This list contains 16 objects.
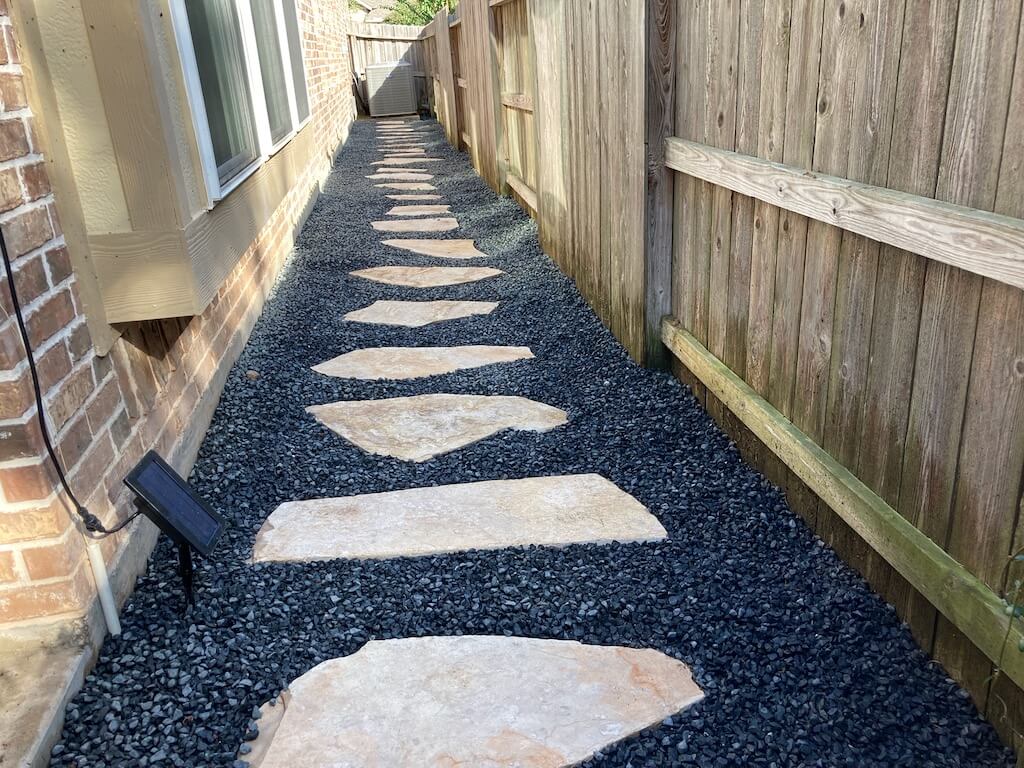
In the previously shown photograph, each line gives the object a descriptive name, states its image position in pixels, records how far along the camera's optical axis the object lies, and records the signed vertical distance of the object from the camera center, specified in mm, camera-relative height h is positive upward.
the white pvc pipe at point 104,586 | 1697 -979
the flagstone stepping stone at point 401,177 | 8422 -925
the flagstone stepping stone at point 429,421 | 2637 -1129
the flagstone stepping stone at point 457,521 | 2055 -1132
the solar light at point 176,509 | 1741 -884
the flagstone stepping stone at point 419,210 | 6602 -1009
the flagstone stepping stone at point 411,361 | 3281 -1117
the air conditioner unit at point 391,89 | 16656 -62
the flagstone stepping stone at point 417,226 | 6020 -1030
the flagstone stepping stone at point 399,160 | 9695 -876
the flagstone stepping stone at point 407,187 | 7875 -956
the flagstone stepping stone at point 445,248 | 5227 -1063
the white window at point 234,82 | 2375 +56
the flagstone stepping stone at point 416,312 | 3957 -1103
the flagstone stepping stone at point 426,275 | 4629 -1085
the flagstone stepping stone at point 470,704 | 1411 -1129
